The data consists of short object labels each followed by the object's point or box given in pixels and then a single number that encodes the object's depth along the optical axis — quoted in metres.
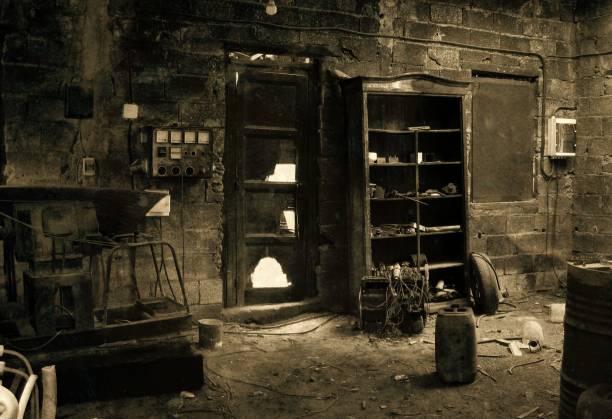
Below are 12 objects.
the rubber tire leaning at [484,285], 5.17
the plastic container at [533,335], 4.29
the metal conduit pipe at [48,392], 2.56
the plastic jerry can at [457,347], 3.53
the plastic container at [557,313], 4.97
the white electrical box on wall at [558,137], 6.11
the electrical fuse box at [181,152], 4.48
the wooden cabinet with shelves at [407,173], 4.97
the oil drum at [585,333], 2.66
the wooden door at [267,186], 4.98
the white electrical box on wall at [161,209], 4.54
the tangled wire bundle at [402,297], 4.58
